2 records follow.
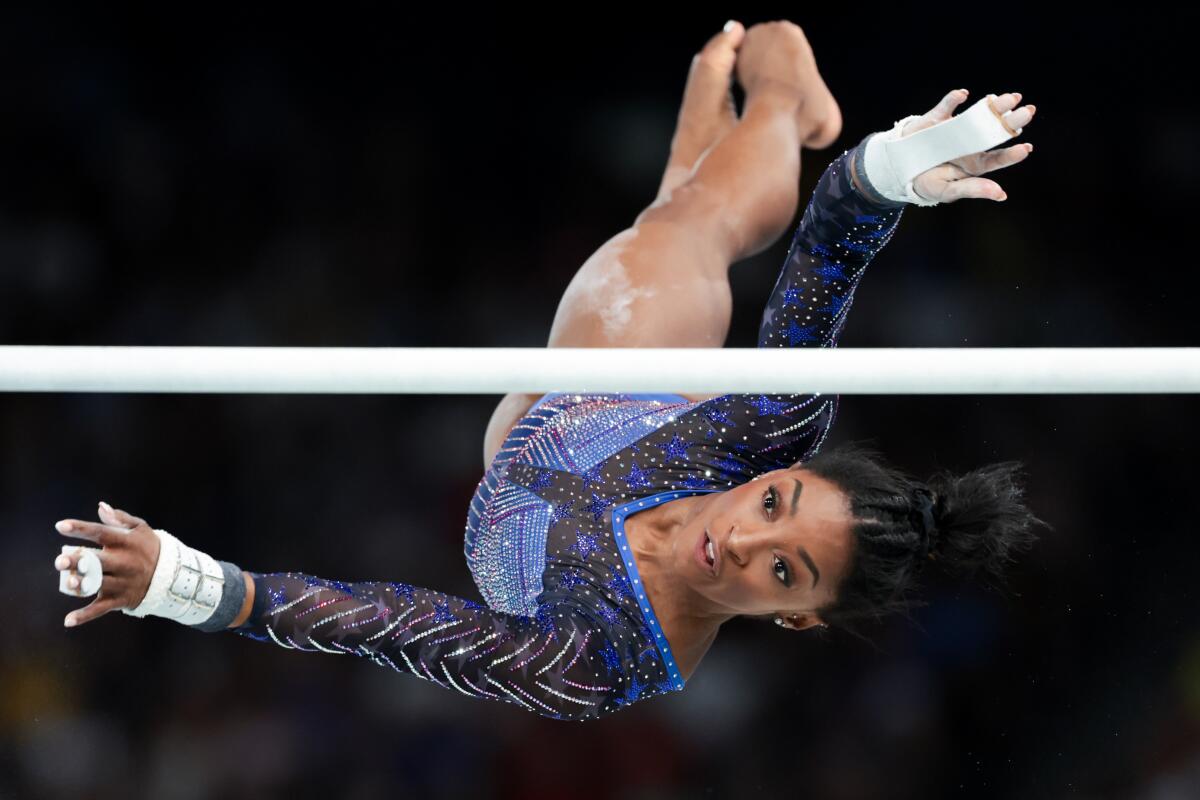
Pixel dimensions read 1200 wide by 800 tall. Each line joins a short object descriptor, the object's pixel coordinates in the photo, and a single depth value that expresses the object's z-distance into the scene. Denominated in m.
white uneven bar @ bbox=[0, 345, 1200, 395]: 9.13
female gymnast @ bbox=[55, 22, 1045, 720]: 9.41
